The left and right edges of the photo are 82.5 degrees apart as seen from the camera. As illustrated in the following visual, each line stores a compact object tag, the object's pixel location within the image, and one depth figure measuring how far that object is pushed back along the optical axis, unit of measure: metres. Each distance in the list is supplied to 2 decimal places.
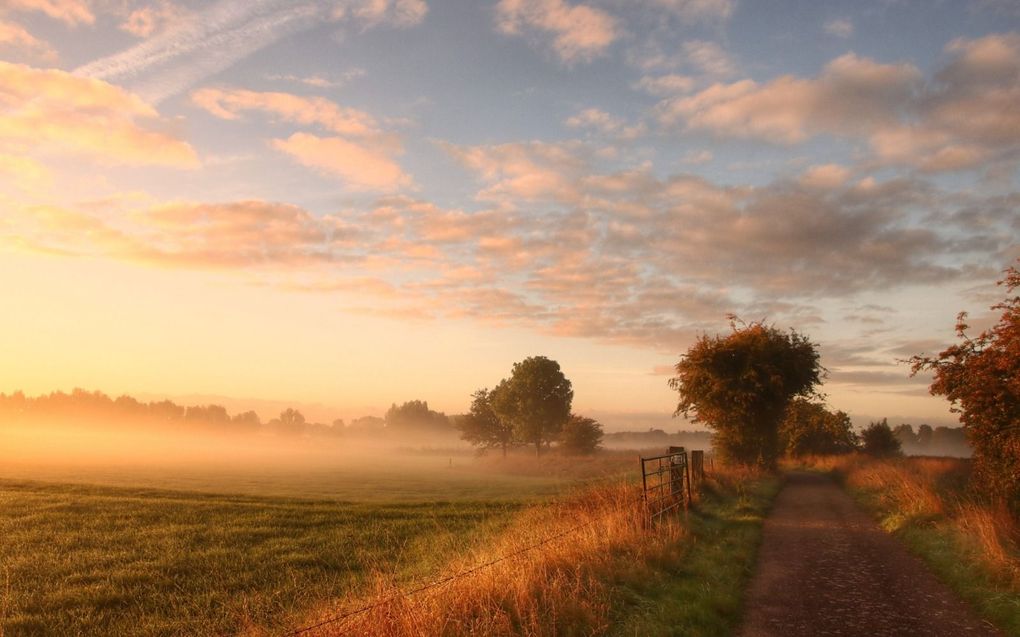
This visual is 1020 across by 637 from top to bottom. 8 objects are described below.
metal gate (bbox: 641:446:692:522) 16.56
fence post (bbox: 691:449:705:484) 23.23
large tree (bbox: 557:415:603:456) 69.88
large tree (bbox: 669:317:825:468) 36.12
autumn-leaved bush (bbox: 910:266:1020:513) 16.69
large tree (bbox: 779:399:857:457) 56.09
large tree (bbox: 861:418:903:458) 58.31
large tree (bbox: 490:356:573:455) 73.56
